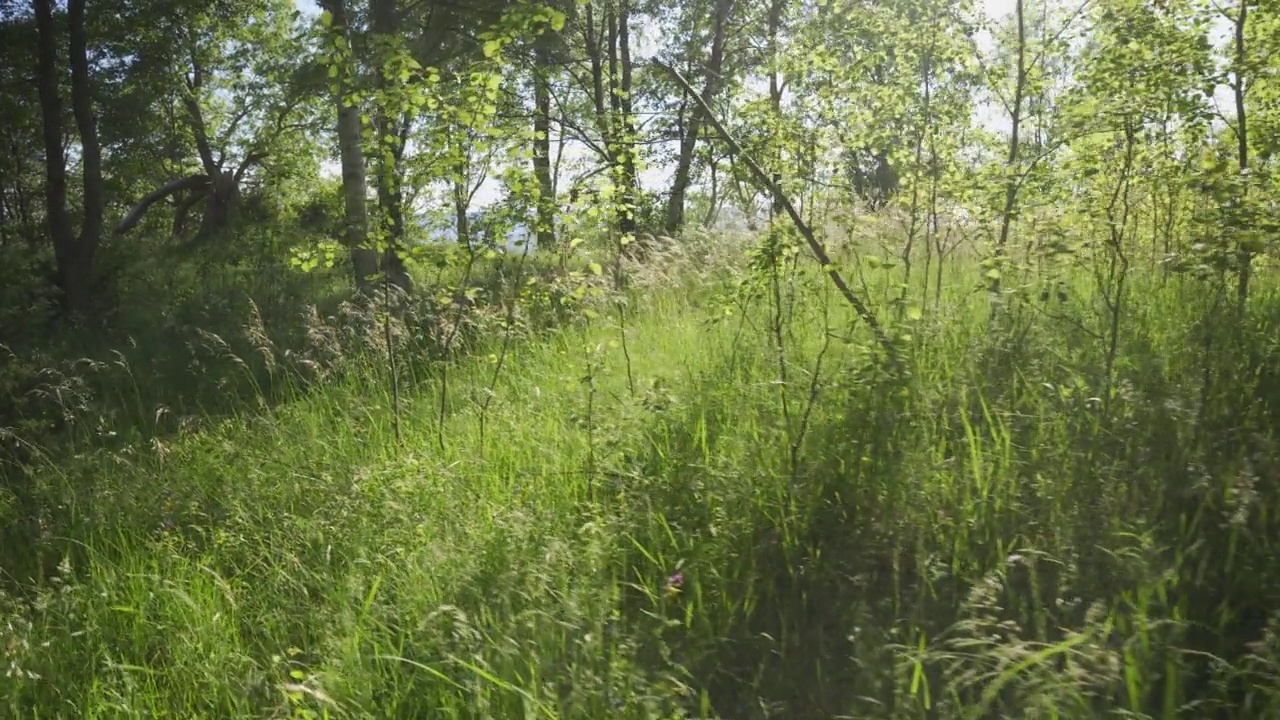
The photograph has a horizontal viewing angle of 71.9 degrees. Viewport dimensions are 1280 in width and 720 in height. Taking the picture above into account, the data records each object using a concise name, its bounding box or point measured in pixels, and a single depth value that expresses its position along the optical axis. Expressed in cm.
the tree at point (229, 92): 1523
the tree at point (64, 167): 1064
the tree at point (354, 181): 578
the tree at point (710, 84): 1480
